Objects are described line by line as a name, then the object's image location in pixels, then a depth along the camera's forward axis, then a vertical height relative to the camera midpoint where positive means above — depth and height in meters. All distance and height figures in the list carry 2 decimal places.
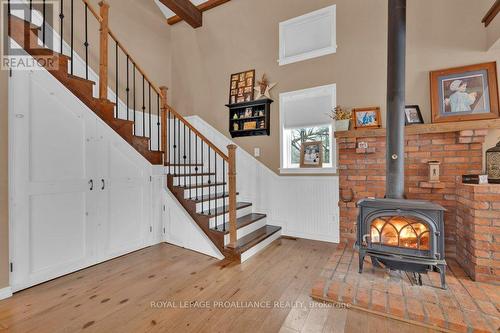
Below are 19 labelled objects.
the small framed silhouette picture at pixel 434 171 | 2.50 -0.06
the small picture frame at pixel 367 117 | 2.92 +0.60
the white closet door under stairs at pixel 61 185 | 2.07 -0.18
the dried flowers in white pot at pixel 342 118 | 2.97 +0.59
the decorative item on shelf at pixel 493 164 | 2.21 +0.01
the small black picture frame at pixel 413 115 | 2.70 +0.57
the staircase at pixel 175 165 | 2.30 +0.04
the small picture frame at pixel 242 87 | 3.86 +1.30
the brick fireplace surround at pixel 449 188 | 2.06 -0.24
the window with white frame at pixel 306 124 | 3.33 +0.61
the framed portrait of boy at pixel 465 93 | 2.46 +0.76
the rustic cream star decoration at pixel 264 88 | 3.70 +1.22
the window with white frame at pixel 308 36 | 3.29 +1.88
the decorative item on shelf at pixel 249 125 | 3.82 +0.66
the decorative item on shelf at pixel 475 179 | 2.18 -0.13
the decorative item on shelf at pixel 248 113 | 3.85 +0.86
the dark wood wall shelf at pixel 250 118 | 3.71 +0.78
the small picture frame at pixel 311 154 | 3.42 +0.17
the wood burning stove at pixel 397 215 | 2.03 -0.45
